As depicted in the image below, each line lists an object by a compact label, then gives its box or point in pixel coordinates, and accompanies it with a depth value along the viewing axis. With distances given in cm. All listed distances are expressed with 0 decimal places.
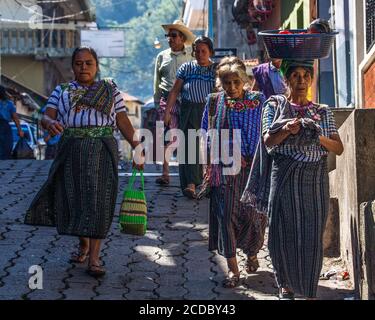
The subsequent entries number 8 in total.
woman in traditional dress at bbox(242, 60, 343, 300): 1008
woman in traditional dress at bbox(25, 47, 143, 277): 1138
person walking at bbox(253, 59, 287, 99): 1533
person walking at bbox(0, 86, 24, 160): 2519
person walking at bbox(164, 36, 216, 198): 1622
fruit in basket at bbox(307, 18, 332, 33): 1268
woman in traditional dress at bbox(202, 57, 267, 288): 1168
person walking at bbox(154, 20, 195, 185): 1829
